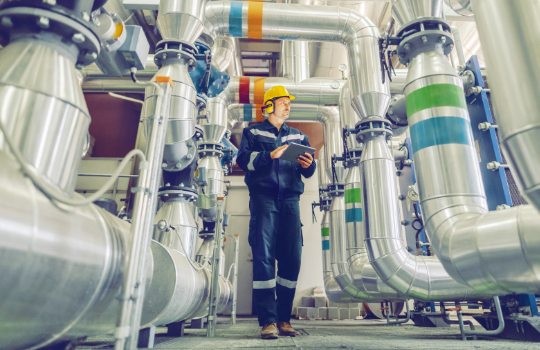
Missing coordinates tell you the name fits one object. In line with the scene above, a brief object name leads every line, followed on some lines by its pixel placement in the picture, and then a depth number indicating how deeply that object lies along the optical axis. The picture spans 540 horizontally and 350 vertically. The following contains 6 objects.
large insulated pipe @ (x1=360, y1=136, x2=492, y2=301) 1.61
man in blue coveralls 1.66
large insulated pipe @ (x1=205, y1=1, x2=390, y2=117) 2.38
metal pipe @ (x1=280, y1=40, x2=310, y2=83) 3.51
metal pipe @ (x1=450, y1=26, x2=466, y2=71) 2.35
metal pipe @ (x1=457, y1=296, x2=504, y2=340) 1.67
